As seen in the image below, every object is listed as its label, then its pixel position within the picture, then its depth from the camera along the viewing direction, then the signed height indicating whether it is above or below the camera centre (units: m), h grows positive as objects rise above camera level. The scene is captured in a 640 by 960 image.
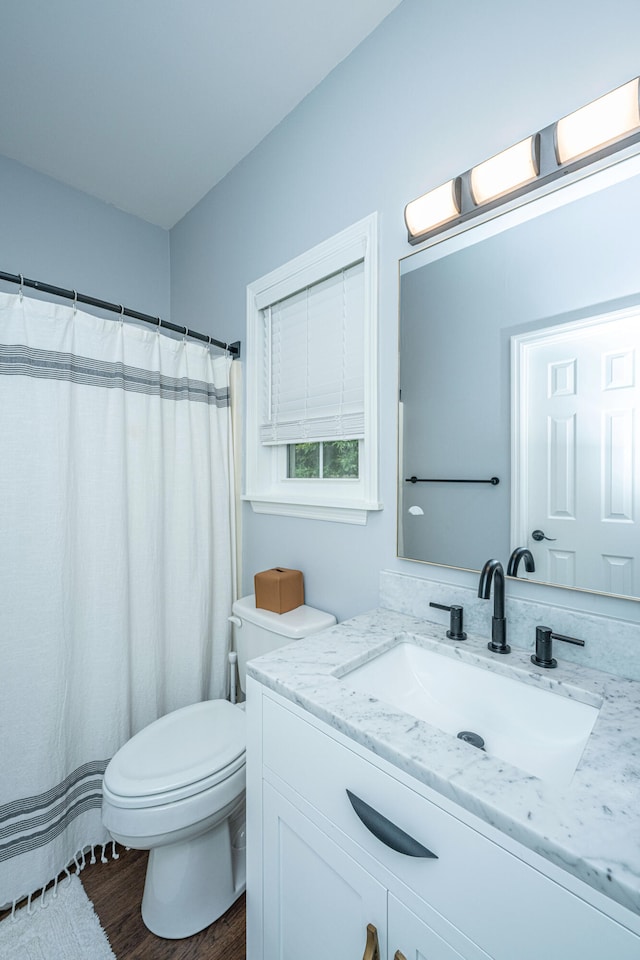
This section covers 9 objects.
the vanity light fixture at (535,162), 0.85 +0.74
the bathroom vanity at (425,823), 0.48 -0.49
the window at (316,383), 1.37 +0.36
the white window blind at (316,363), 1.44 +0.44
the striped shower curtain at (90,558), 1.30 -0.29
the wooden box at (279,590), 1.47 -0.41
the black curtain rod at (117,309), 1.31 +0.63
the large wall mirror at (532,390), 0.87 +0.21
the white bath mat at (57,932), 1.12 -1.29
